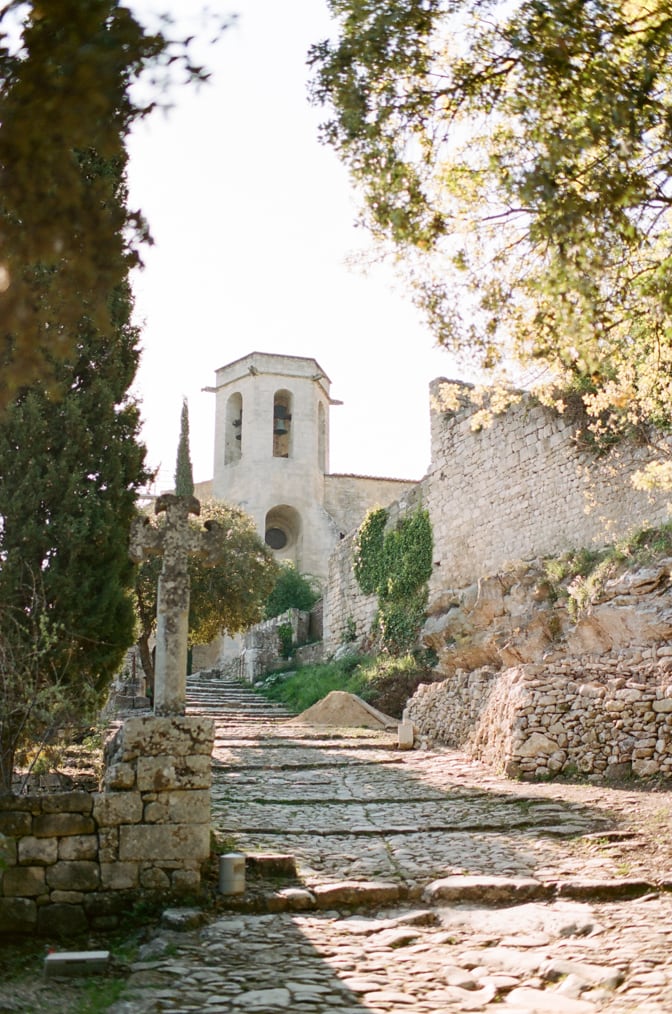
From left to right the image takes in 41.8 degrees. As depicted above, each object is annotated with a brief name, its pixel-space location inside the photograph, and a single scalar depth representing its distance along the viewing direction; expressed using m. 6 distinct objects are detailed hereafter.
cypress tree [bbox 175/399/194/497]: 29.45
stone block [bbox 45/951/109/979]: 4.67
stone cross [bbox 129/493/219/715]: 6.69
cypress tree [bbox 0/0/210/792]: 3.30
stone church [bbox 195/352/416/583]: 40.19
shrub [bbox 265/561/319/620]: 33.91
